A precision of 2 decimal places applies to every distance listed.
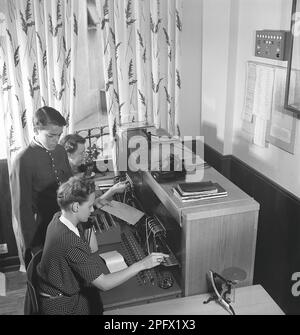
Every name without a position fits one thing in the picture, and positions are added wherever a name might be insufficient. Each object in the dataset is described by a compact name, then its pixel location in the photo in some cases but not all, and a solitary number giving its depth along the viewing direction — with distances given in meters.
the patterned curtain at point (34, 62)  2.90
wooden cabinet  2.01
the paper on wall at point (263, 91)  2.71
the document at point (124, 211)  2.65
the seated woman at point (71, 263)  1.88
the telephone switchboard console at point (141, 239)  2.21
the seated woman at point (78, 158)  2.77
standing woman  2.56
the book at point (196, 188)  2.08
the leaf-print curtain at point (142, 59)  3.09
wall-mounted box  2.48
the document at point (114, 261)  2.28
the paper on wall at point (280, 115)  2.58
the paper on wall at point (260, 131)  2.83
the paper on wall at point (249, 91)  2.91
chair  1.87
